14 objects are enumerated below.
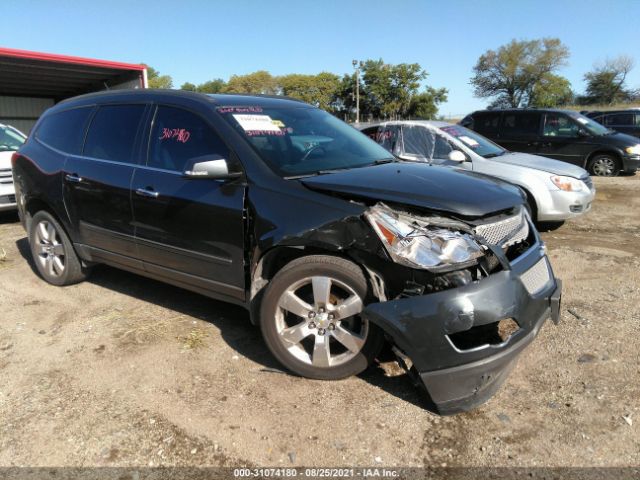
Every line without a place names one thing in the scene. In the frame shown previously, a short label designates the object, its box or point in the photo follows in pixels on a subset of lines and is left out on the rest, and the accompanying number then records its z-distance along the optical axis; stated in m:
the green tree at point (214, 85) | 93.76
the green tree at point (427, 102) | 62.91
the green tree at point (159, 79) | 77.93
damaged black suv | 2.56
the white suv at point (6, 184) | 7.52
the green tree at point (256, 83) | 82.56
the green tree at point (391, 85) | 62.66
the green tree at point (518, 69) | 68.56
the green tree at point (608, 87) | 68.39
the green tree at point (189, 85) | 92.97
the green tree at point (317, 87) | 70.19
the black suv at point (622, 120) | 15.33
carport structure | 14.12
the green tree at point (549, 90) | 69.06
